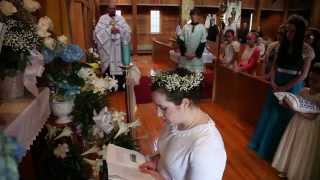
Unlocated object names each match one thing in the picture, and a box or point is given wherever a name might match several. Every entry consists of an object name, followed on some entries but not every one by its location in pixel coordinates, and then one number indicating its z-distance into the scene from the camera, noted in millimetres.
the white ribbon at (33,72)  1529
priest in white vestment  5270
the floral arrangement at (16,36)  1358
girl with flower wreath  1091
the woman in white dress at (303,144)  2441
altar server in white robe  4473
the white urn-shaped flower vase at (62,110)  1840
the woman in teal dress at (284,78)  2795
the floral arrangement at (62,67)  1769
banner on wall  11258
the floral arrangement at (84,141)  1852
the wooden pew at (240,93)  3689
